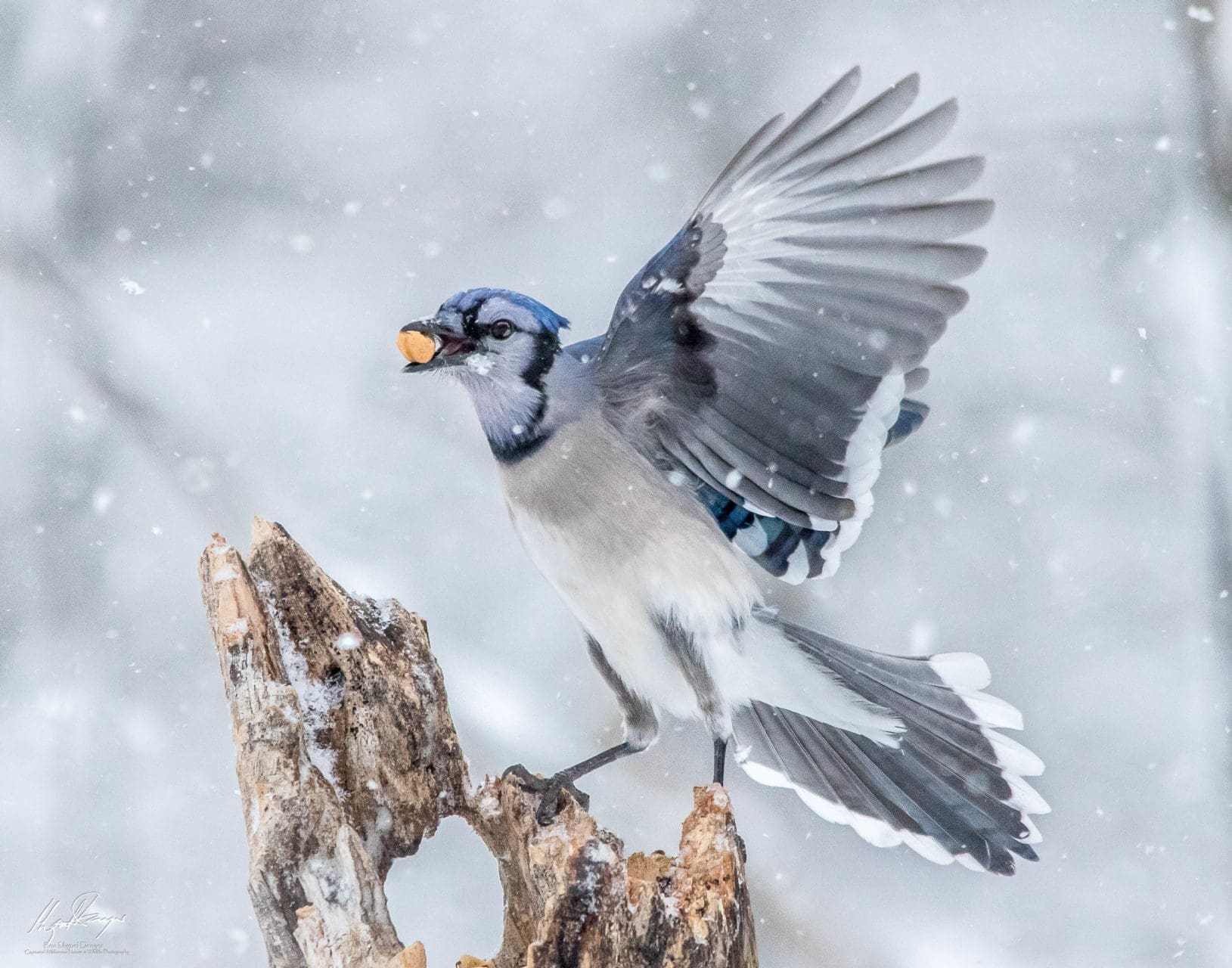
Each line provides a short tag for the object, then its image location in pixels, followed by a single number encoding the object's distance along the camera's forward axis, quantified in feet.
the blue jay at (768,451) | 21.55
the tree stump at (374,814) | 21.45
